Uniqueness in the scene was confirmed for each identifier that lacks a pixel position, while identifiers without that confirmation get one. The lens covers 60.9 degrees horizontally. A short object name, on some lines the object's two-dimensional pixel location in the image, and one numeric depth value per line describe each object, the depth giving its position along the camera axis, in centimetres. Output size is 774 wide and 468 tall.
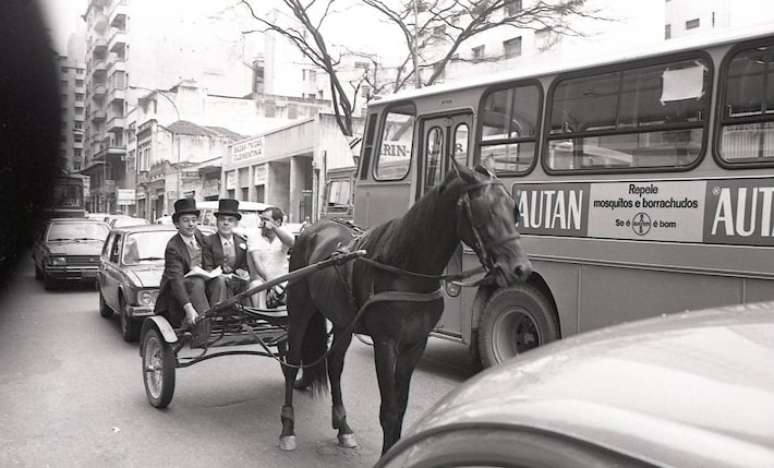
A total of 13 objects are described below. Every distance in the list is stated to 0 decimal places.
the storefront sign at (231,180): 3891
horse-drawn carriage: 568
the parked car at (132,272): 916
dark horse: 357
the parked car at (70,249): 1559
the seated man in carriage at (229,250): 673
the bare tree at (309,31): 2094
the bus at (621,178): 526
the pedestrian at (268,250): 737
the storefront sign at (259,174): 3472
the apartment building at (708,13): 2852
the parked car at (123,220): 2188
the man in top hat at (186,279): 613
